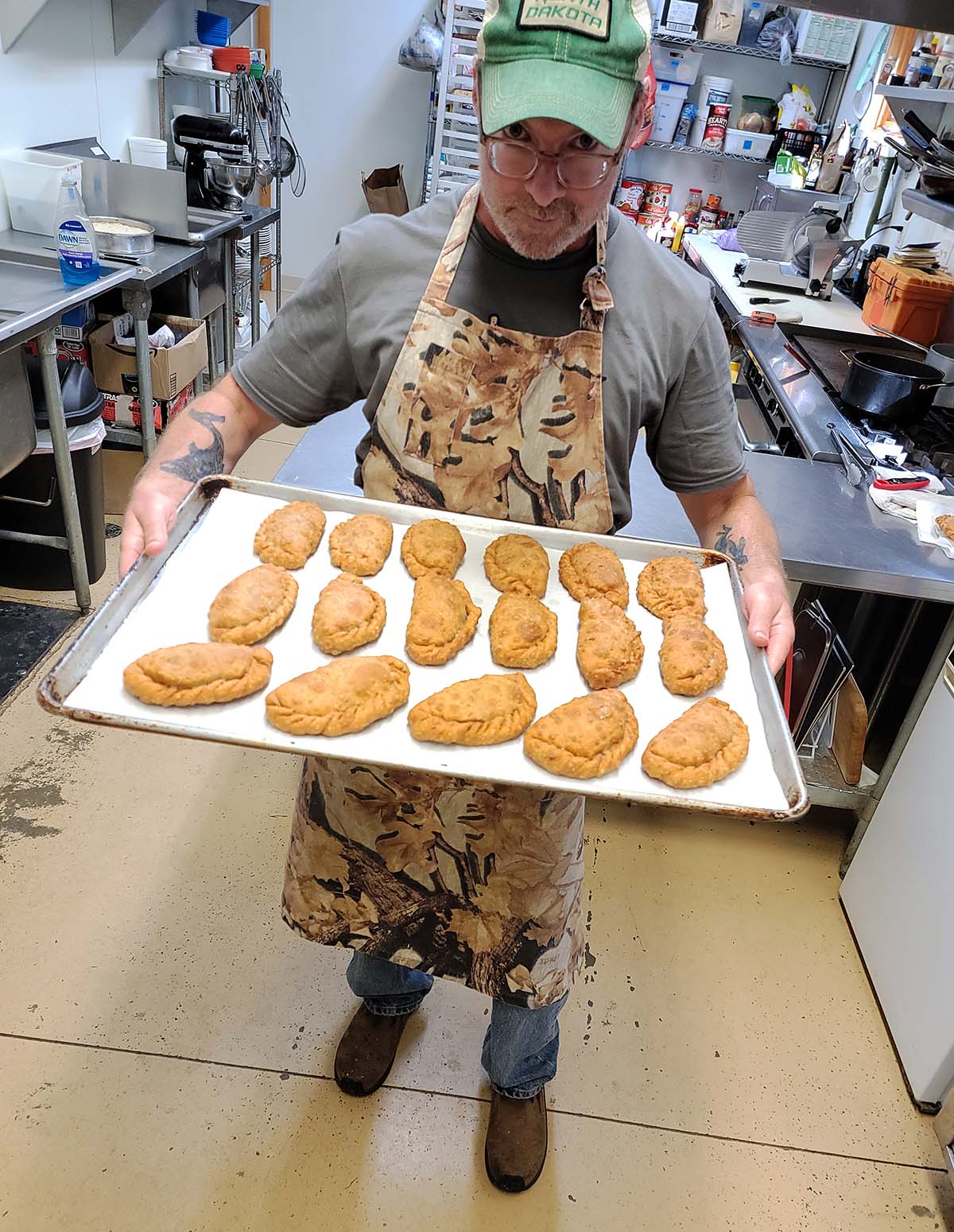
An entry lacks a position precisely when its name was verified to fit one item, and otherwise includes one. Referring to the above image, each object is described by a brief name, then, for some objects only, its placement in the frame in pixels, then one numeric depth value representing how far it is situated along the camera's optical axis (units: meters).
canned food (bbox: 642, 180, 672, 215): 5.41
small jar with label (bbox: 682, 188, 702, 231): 5.59
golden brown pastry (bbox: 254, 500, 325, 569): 1.28
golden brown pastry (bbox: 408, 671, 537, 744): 1.05
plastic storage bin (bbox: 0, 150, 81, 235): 3.20
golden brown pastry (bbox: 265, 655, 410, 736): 1.02
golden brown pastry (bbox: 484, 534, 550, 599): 1.29
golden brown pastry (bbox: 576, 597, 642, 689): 1.21
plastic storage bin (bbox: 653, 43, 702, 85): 5.04
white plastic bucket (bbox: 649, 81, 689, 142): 5.09
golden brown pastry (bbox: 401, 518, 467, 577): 1.30
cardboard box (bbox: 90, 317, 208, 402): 3.37
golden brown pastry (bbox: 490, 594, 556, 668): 1.22
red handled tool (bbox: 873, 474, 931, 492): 2.13
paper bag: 5.79
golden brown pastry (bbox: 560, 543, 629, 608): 1.32
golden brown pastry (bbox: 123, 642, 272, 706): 1.00
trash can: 2.80
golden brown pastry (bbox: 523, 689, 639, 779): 1.02
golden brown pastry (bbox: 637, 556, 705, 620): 1.30
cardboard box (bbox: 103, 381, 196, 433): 3.50
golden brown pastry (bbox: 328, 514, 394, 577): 1.31
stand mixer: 4.24
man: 1.25
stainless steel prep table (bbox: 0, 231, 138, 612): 2.41
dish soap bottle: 2.83
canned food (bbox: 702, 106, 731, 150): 5.13
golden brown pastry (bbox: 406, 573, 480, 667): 1.20
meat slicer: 3.97
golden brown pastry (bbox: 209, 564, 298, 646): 1.15
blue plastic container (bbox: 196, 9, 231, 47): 4.75
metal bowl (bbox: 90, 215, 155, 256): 3.33
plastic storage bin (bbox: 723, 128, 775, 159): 5.14
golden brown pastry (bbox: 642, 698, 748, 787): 1.03
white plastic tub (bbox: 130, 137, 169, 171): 4.09
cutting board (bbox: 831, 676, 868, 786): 2.14
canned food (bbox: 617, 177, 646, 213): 5.41
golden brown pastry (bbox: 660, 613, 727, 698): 1.19
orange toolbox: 3.24
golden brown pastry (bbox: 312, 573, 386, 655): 1.19
